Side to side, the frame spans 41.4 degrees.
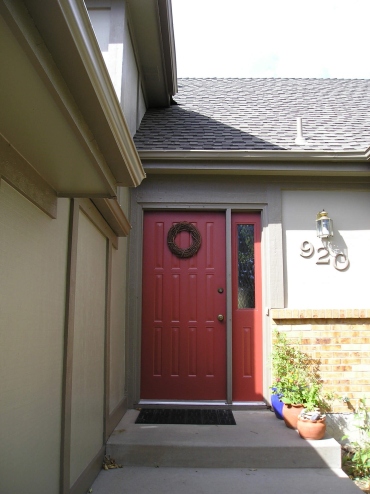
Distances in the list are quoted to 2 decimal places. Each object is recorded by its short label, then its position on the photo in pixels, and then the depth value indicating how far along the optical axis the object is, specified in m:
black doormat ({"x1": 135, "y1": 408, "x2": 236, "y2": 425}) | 4.82
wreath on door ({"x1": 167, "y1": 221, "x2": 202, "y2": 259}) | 5.57
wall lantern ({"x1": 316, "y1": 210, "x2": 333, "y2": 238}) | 5.30
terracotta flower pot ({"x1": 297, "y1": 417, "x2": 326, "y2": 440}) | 4.26
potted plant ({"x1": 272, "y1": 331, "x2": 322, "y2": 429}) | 4.56
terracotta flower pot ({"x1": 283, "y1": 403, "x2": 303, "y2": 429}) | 4.52
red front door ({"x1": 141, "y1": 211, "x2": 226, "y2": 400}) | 5.44
